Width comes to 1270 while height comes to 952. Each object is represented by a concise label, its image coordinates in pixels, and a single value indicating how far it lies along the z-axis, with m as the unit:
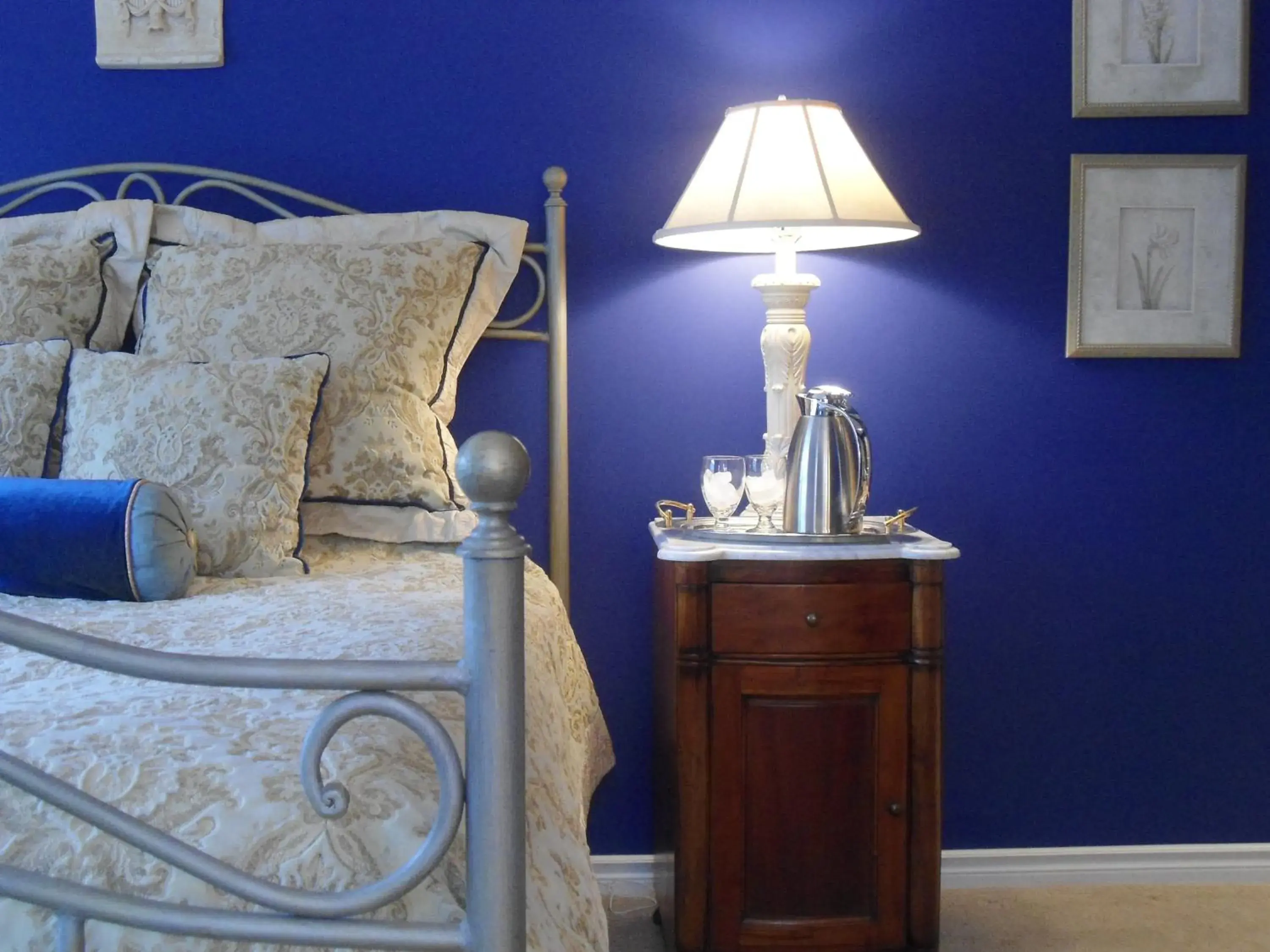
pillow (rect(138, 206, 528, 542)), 1.96
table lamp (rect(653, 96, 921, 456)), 1.98
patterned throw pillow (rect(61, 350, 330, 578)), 1.73
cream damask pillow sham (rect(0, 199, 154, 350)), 2.00
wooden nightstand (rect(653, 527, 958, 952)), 1.90
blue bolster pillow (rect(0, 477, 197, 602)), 1.44
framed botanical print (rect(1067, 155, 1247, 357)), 2.34
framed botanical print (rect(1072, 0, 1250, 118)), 2.33
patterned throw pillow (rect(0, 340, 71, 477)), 1.80
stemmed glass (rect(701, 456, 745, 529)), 2.08
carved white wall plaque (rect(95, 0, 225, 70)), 2.30
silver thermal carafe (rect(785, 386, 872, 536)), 1.96
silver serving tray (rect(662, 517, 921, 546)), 1.95
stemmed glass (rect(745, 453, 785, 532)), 2.08
